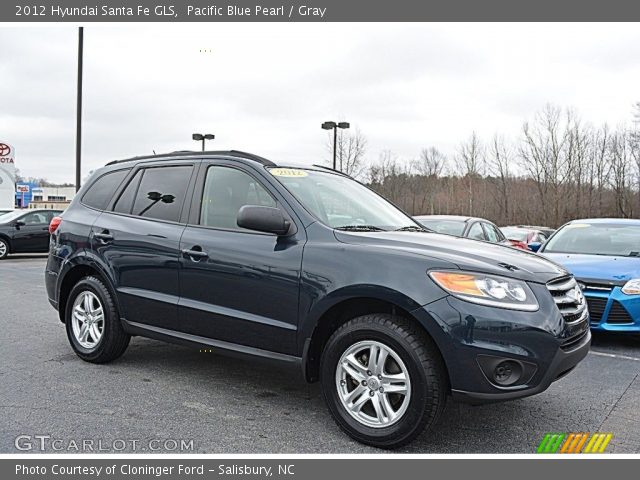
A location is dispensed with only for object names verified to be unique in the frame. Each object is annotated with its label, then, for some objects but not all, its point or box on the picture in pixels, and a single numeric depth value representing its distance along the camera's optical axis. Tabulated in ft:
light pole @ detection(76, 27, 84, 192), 61.36
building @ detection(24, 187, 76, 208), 338.95
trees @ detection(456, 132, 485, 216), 155.12
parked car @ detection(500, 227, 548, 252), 55.62
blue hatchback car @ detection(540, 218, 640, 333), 20.15
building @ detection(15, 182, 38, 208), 276.21
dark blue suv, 10.63
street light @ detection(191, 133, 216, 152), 77.41
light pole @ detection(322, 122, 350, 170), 77.41
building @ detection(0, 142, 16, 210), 82.17
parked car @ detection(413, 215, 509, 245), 31.24
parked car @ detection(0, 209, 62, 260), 52.16
